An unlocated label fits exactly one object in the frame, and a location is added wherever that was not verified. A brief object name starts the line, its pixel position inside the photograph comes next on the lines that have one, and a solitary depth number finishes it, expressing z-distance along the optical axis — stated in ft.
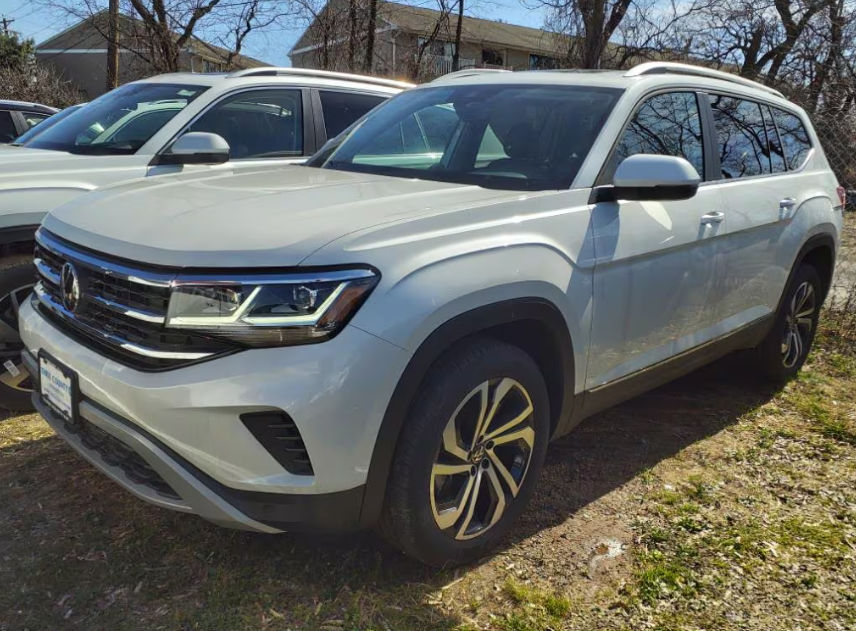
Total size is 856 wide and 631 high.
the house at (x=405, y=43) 56.18
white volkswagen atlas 6.99
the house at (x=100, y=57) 57.62
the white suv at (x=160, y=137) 12.30
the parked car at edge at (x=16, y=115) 26.78
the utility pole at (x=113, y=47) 56.03
